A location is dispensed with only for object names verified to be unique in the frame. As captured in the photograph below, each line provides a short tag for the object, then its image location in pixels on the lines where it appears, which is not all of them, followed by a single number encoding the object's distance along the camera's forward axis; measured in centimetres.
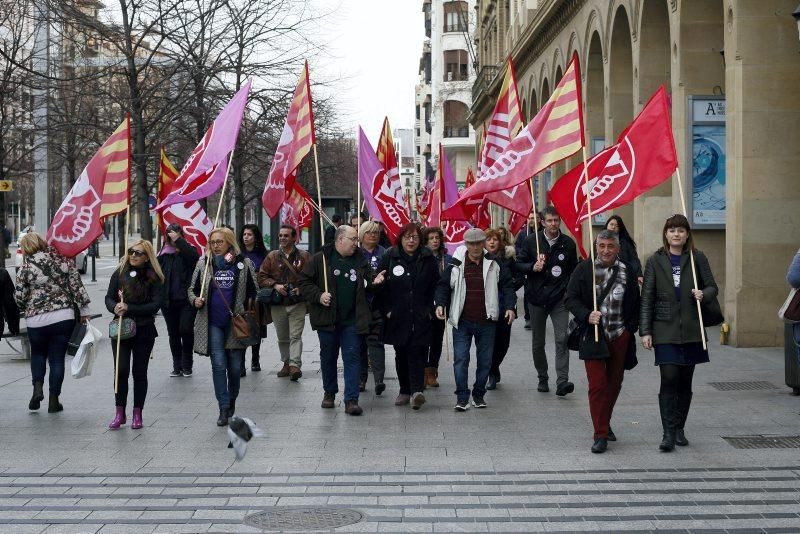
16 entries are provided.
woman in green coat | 912
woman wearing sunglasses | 1050
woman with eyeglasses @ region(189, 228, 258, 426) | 1076
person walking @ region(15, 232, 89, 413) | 1122
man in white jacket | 1132
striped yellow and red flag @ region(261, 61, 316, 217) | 1253
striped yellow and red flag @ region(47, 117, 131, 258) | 1145
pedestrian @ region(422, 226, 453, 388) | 1298
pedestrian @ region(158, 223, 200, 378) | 1413
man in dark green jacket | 1120
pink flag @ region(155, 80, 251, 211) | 1202
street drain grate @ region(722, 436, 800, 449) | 929
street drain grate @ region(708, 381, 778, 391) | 1243
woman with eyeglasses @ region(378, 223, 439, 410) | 1149
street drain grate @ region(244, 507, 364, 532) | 698
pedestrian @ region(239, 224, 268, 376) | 1432
